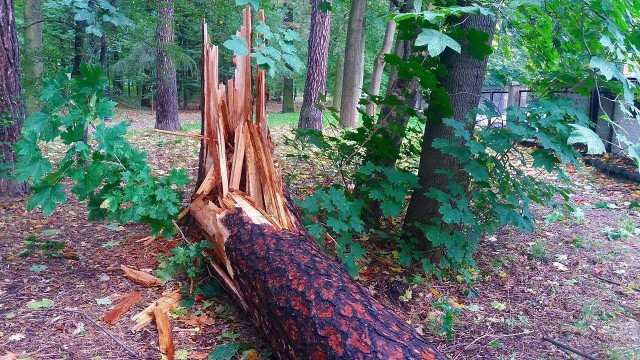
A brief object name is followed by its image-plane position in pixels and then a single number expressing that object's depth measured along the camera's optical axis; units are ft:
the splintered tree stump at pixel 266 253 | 7.70
